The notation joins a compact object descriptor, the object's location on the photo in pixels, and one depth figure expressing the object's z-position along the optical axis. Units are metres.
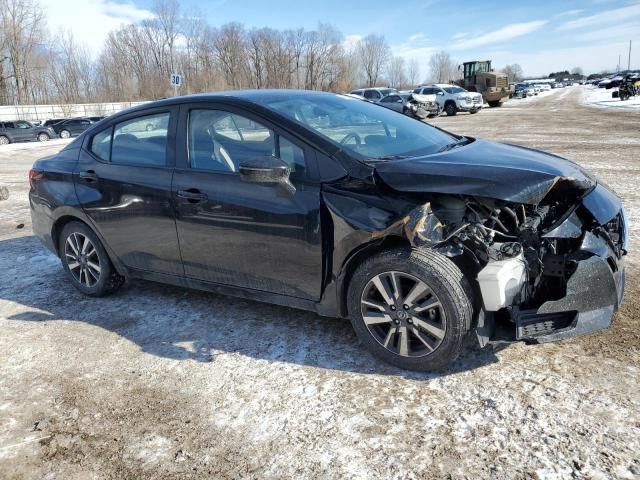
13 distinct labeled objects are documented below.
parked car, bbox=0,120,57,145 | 29.62
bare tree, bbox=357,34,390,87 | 111.94
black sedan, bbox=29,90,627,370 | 2.81
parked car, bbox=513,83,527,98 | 65.12
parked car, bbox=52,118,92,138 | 33.41
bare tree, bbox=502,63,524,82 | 168.98
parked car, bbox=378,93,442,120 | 29.58
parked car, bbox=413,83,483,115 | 32.34
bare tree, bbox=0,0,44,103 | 59.97
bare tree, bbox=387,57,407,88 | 125.06
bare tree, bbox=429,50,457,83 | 141.38
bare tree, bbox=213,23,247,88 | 83.31
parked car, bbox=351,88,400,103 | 33.19
